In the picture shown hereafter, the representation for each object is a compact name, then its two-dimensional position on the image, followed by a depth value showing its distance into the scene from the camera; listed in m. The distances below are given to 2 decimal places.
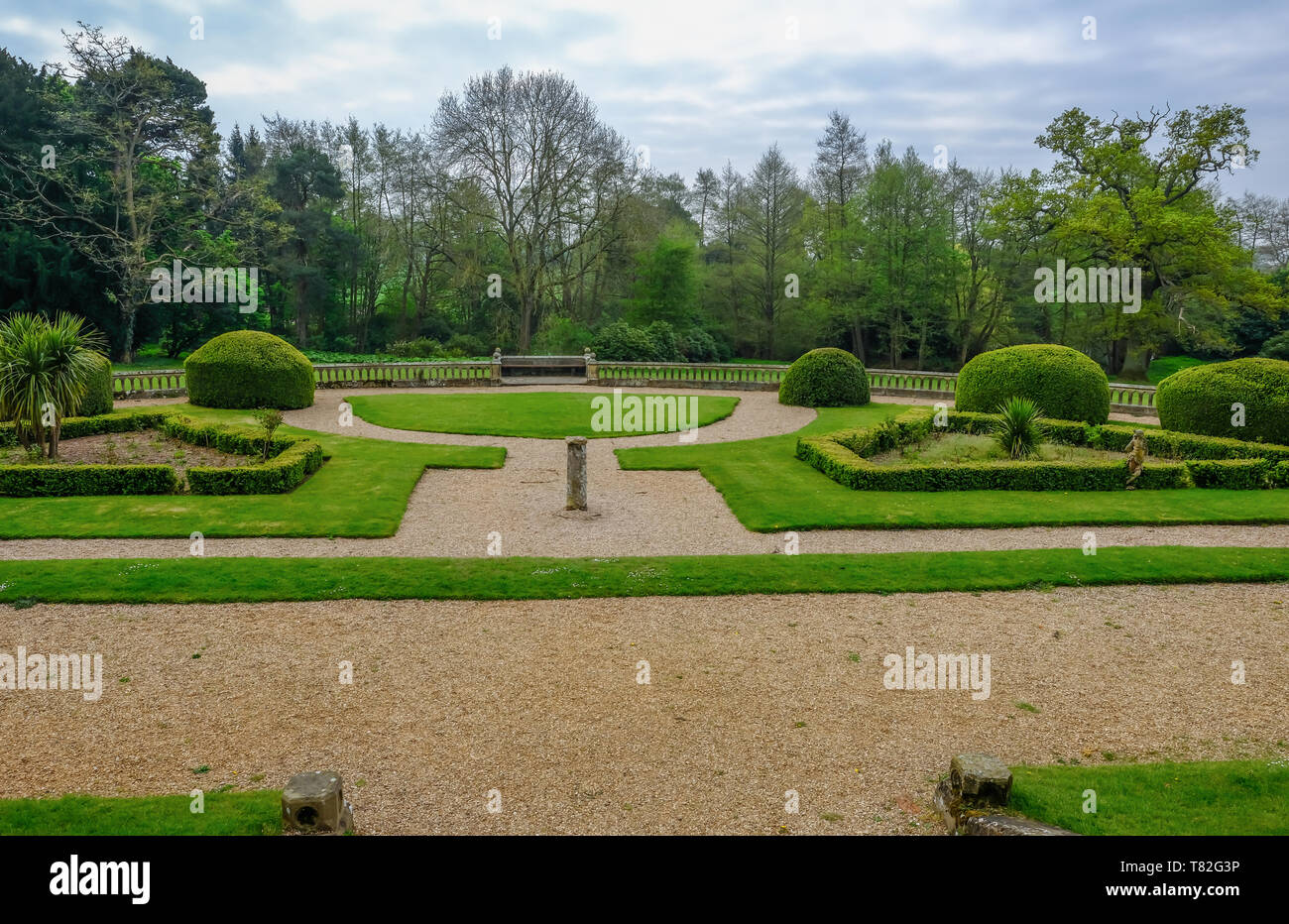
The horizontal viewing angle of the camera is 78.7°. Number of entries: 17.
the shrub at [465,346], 39.78
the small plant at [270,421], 14.17
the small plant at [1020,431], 15.28
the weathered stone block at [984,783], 4.52
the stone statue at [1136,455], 13.81
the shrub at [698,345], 37.56
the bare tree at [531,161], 35.00
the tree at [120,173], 29.77
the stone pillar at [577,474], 12.31
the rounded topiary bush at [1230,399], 15.77
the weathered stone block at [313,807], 4.24
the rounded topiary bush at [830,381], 23.44
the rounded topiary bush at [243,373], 20.31
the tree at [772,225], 41.00
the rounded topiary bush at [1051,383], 18.08
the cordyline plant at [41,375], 12.98
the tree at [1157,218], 28.36
